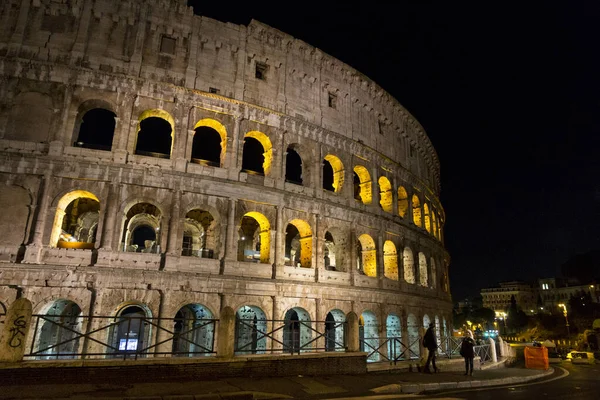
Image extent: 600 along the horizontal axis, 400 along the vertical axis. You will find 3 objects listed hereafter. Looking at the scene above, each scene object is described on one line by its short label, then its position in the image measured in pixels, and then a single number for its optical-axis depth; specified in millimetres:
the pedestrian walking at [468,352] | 12812
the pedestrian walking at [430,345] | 12477
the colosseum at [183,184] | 14680
